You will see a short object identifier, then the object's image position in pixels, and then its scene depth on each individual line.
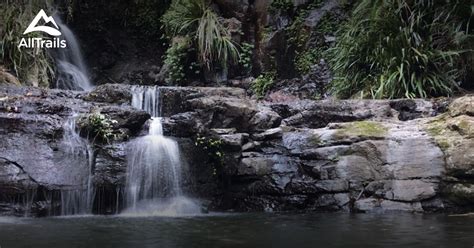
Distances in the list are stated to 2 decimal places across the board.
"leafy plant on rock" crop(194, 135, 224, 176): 6.63
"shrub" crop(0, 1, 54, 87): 9.16
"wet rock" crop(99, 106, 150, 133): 6.78
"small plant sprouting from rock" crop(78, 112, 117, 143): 6.51
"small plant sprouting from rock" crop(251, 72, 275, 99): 10.13
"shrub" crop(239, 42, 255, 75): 10.62
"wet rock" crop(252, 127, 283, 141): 6.75
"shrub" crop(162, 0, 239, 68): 10.18
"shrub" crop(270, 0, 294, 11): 10.81
